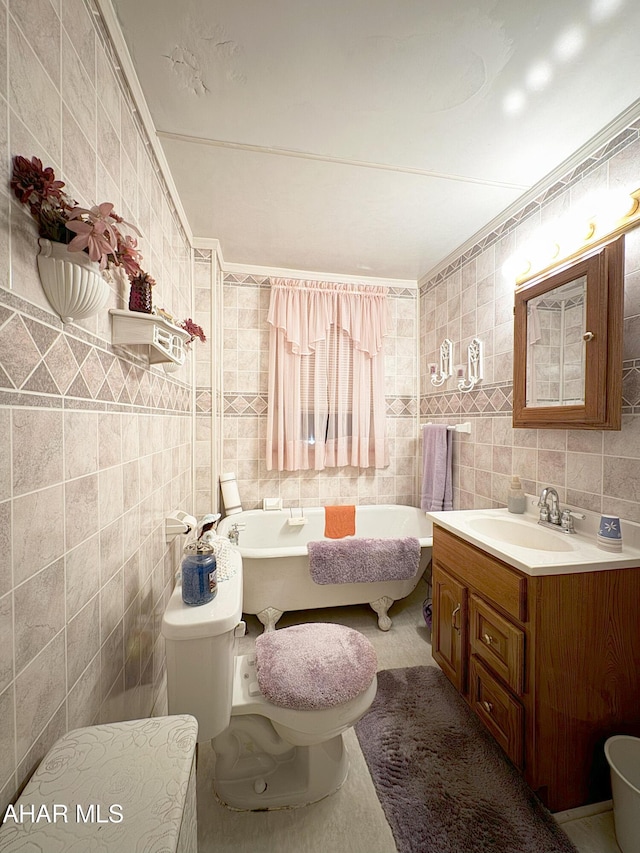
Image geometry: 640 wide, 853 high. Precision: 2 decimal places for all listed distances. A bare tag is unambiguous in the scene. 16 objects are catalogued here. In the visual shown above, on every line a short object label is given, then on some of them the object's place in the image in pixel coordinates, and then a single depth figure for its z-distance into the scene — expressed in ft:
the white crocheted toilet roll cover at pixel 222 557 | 4.31
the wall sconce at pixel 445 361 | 8.09
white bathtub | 6.73
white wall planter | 2.25
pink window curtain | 8.69
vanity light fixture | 4.23
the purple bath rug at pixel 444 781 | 3.56
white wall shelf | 3.45
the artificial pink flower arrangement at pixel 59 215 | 2.00
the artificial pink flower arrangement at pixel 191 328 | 5.47
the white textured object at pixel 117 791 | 1.72
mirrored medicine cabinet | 4.13
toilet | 3.48
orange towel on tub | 8.61
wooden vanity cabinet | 3.73
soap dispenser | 5.73
